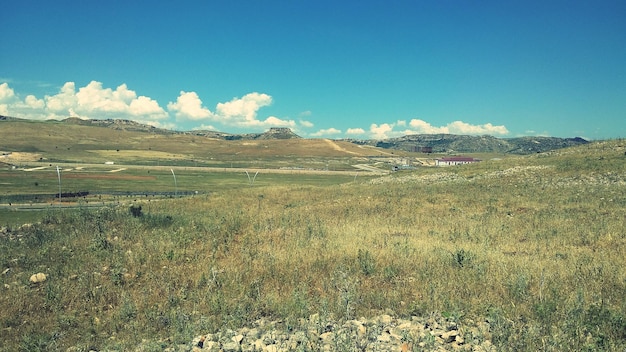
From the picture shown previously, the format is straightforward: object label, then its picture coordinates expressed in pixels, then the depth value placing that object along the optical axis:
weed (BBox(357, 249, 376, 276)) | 10.71
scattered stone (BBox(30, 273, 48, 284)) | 10.33
